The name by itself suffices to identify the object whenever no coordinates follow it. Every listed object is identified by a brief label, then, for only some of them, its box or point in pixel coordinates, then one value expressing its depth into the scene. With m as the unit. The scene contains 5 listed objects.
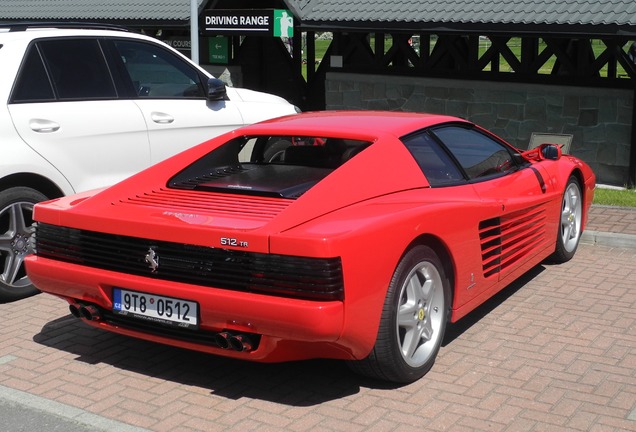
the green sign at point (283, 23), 14.30
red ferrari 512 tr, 4.47
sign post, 13.50
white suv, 6.74
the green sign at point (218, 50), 17.02
